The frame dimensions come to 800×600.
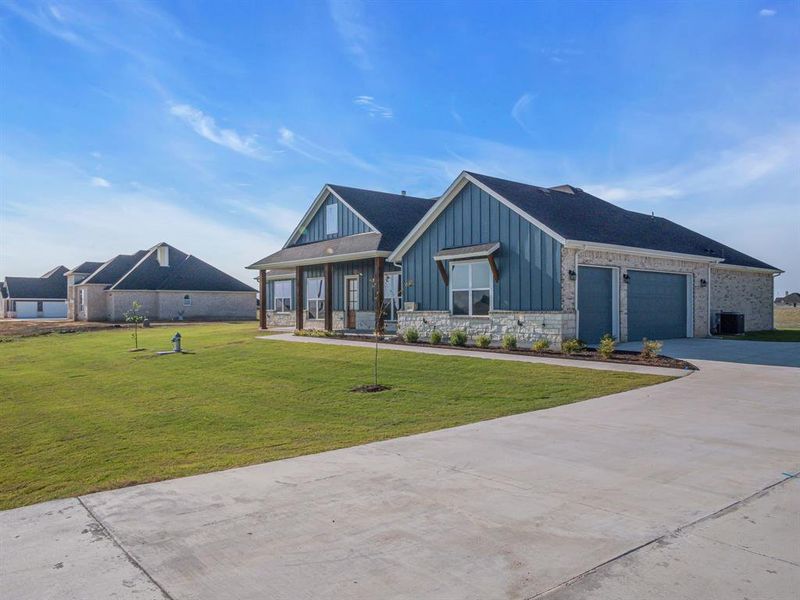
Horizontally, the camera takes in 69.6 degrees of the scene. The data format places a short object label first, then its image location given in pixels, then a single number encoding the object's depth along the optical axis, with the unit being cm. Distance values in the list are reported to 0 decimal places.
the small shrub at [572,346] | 1515
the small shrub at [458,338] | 1800
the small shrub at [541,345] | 1577
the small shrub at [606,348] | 1427
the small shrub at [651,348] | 1409
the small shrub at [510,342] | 1644
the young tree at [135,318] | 2193
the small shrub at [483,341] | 1723
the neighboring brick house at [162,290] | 4497
